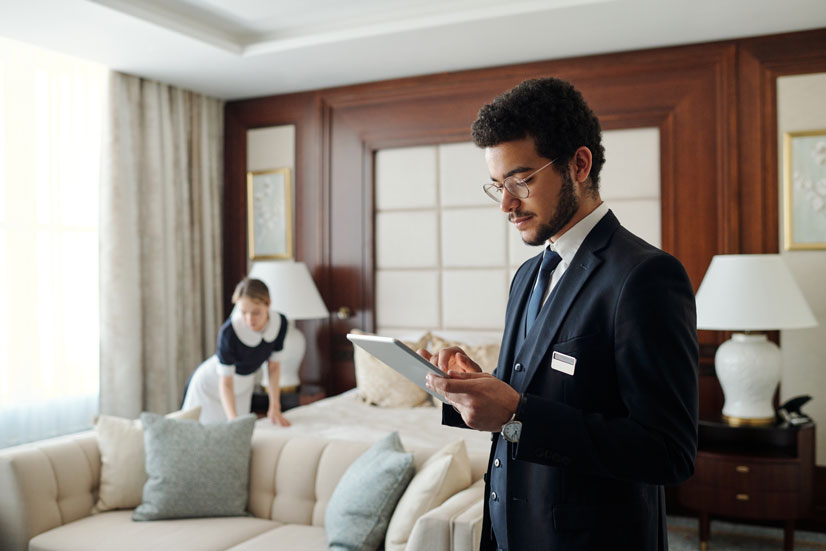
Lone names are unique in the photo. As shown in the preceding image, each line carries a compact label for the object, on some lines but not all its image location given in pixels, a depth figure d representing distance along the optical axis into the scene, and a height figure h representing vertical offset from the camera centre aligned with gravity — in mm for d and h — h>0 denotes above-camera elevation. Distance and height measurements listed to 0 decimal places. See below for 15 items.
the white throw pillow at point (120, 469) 2891 -796
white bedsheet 3422 -795
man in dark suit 1082 -157
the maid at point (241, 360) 3619 -464
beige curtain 4480 +195
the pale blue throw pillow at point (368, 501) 2369 -771
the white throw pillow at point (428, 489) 2254 -702
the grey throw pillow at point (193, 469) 2768 -771
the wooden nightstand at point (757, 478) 3367 -991
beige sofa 2598 -900
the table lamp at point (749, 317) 3432 -232
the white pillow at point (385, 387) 4195 -686
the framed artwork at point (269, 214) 5199 +412
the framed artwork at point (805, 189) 3855 +425
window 3955 +181
